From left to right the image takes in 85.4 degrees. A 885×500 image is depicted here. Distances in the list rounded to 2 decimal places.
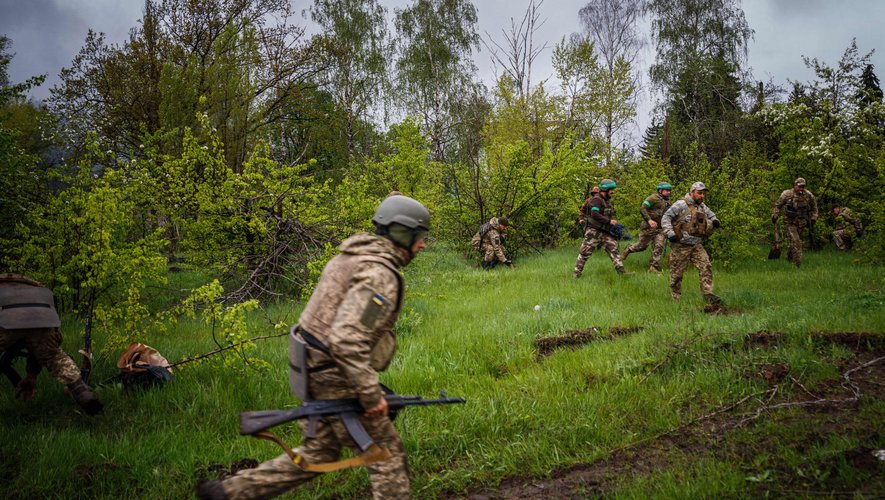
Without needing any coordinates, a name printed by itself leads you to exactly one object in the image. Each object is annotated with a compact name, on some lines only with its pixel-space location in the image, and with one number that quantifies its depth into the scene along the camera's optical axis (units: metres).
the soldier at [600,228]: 10.65
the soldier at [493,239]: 13.27
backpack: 4.99
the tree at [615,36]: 25.17
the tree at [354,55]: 26.80
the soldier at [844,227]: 11.45
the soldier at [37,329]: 4.38
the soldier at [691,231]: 7.70
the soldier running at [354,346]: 2.53
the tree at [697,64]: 27.47
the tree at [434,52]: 28.42
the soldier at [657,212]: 11.12
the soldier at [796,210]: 11.05
